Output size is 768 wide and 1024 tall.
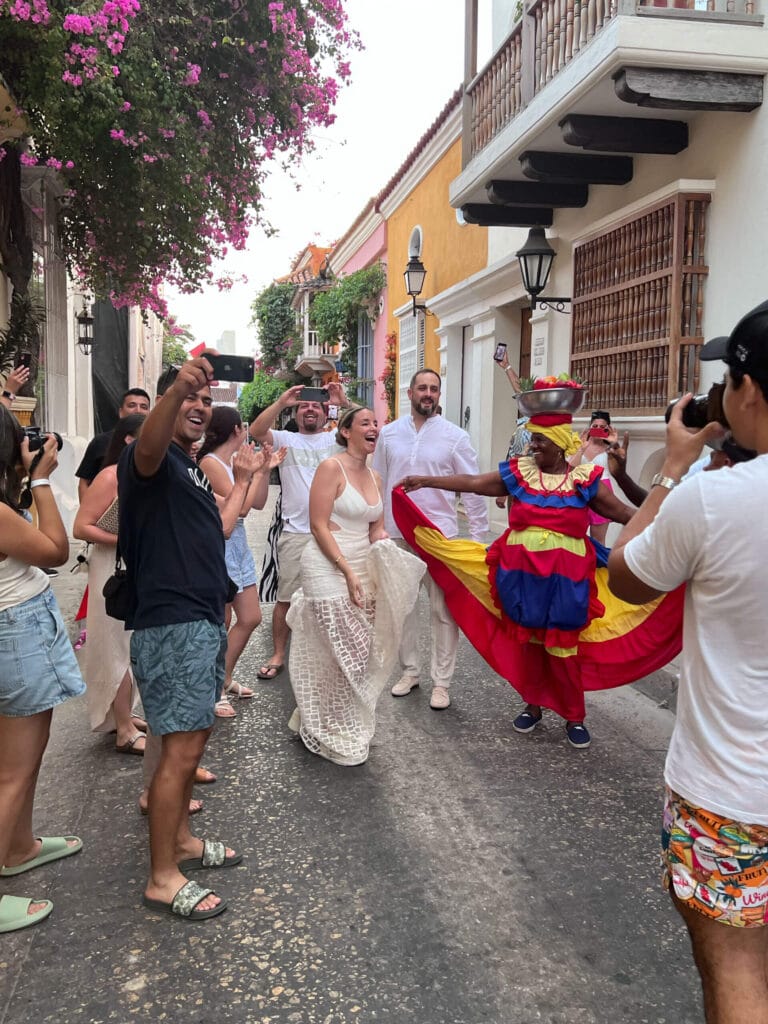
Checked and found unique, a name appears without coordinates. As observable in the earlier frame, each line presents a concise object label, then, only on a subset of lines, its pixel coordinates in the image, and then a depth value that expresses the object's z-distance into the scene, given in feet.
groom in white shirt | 17.28
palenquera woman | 13.32
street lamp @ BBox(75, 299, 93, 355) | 45.20
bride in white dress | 13.11
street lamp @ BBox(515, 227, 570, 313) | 27.02
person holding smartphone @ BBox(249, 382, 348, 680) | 17.58
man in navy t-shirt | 8.80
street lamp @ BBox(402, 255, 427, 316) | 42.80
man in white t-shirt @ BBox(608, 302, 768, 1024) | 4.98
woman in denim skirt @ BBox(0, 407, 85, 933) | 8.47
